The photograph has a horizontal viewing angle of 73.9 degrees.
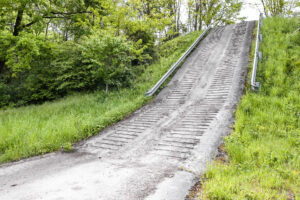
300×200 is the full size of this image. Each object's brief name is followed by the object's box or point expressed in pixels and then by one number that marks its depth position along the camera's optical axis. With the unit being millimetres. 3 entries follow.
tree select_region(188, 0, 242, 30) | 26078
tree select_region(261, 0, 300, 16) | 20750
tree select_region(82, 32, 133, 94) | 9898
